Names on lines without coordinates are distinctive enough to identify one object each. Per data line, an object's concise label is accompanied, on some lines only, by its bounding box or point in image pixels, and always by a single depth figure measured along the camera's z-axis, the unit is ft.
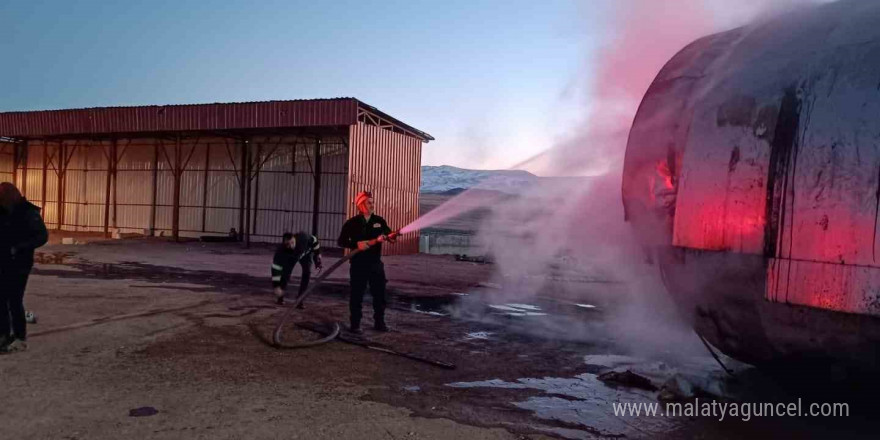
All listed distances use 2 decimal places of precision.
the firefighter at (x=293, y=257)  27.43
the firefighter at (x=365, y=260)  23.30
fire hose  20.07
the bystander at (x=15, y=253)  17.38
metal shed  72.33
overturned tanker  10.44
